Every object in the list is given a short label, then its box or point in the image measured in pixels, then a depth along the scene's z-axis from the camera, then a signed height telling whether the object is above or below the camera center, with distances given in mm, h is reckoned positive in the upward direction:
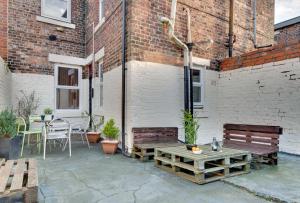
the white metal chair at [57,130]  5071 -566
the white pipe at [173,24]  5314 +1905
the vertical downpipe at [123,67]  5430 +900
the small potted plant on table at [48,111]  7172 -199
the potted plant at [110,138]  5410 -791
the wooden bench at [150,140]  4842 -794
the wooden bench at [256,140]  4391 -719
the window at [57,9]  7969 +3412
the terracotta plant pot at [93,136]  6938 -954
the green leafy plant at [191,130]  4320 -470
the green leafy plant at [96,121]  7129 -538
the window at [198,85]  6590 +587
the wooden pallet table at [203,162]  3477 -979
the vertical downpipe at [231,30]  7258 +2392
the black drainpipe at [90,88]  8345 +617
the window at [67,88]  8174 +623
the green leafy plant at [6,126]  3988 -386
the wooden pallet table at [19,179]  2202 -797
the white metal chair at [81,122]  8344 -631
